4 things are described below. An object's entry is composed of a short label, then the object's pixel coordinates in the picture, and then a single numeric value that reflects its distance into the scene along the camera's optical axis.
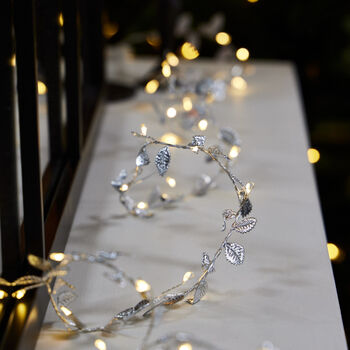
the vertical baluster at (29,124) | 0.90
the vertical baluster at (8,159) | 0.89
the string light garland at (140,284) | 0.91
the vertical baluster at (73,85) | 1.26
